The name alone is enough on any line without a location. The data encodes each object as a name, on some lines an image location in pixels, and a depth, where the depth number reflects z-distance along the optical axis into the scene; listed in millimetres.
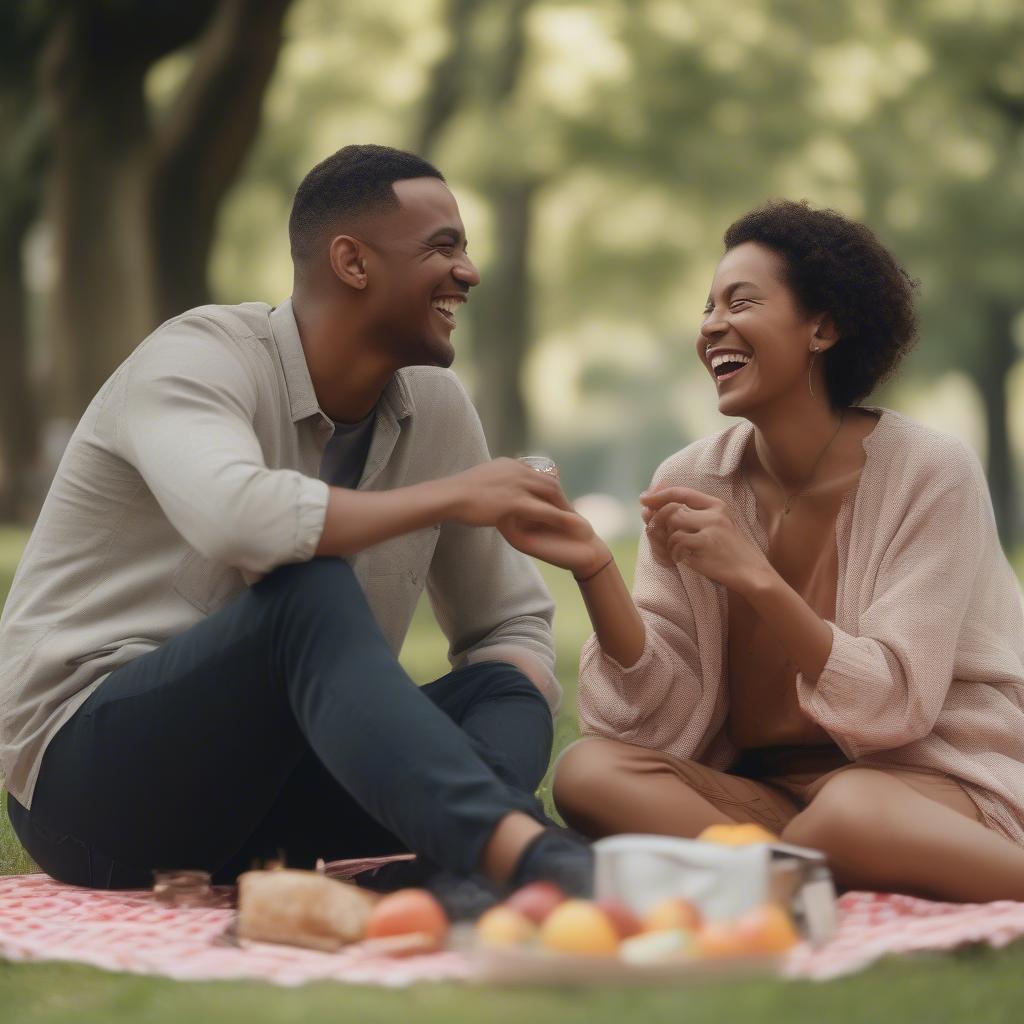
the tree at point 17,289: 18828
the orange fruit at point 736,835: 3328
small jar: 3729
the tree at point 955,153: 17531
